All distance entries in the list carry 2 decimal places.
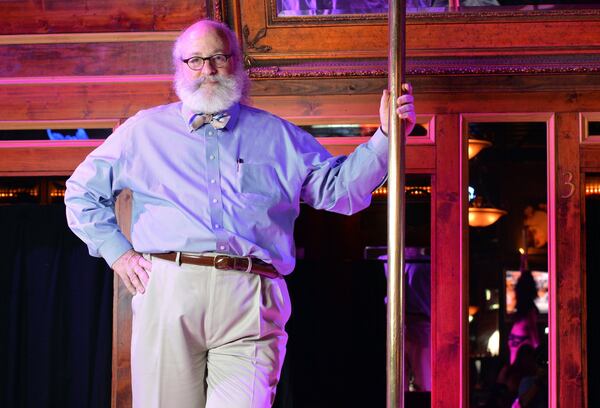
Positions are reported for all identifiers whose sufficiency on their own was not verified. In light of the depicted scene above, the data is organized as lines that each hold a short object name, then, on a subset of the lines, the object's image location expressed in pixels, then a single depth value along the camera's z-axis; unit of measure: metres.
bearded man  4.98
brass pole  4.38
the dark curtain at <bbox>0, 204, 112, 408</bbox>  8.72
